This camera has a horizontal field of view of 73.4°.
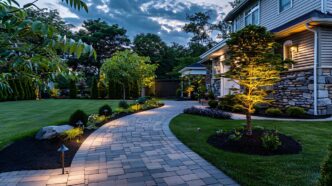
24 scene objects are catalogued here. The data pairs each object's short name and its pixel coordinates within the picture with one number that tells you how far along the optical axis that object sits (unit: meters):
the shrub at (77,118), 6.52
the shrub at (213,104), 11.45
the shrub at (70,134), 5.33
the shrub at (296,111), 8.12
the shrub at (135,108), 10.85
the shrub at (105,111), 8.88
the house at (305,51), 7.80
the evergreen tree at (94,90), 21.39
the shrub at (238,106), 5.50
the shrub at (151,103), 12.55
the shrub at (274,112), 8.69
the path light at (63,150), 3.41
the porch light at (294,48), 8.73
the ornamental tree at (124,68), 12.73
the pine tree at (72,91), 21.73
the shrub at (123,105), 11.05
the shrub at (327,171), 1.92
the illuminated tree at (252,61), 4.84
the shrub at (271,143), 4.29
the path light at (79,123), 6.15
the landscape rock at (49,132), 5.17
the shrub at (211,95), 14.42
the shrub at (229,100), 5.89
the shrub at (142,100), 13.38
